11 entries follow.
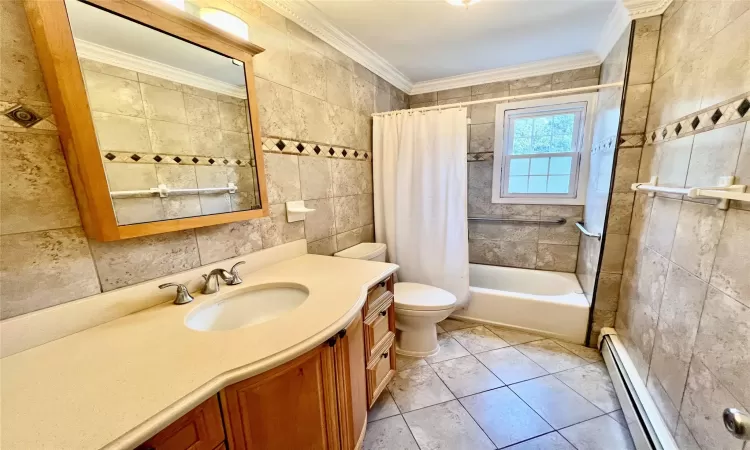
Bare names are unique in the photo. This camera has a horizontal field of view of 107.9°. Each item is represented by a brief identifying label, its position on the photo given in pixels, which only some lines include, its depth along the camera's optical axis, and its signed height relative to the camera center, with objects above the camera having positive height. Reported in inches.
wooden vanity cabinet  25.7 -25.9
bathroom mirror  31.2 +9.8
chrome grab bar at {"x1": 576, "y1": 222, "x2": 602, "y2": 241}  72.8 -18.0
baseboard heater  44.3 -42.9
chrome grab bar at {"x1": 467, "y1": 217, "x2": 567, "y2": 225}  99.8 -17.9
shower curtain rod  67.0 +19.8
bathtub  79.0 -41.7
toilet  70.9 -34.7
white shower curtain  81.9 -5.7
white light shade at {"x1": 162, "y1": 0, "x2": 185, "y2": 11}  38.8 +25.8
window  95.0 +7.8
